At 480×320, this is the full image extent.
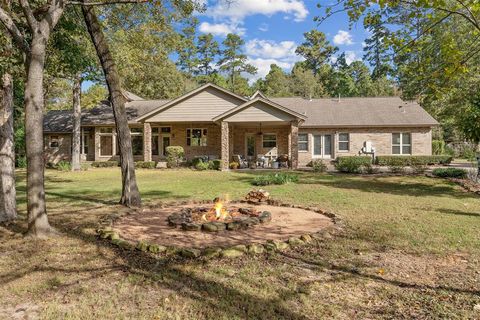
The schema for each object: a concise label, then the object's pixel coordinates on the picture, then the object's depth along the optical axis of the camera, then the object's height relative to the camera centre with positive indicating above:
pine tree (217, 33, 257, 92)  61.09 +16.23
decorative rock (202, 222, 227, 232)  6.80 -1.47
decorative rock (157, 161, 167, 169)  24.45 -0.85
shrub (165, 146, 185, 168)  24.16 -0.24
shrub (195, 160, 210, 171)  22.16 -0.87
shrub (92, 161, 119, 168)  25.93 -0.80
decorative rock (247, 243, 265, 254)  5.50 -1.54
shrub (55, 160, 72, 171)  23.18 -0.85
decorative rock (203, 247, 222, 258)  5.28 -1.53
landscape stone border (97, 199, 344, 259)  5.32 -1.54
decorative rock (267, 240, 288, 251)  5.68 -1.54
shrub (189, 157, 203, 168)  23.74 -0.60
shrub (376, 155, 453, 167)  24.30 -0.69
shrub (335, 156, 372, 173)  19.19 -0.84
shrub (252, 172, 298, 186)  14.58 -1.20
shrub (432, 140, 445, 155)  31.93 +0.26
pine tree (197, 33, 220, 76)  61.25 +18.08
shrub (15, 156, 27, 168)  26.36 -0.60
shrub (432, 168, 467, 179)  16.30 -1.10
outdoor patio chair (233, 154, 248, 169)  23.27 -0.63
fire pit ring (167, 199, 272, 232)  6.93 -1.43
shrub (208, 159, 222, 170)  22.30 -0.77
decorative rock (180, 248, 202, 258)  5.27 -1.53
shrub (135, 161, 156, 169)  23.84 -0.77
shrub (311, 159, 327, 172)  20.13 -0.93
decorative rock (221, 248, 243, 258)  5.29 -1.55
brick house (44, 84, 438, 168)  22.20 +1.73
